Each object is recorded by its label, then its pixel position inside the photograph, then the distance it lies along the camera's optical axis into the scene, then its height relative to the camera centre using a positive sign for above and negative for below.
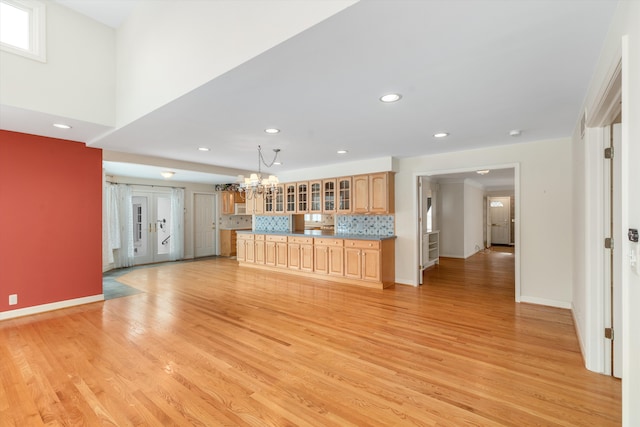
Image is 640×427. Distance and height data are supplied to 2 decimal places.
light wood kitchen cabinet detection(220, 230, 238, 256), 9.43 -1.01
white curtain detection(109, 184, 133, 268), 7.12 -0.30
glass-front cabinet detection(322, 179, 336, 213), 6.06 +0.36
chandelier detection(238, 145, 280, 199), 4.38 +0.46
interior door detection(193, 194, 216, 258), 9.23 -0.42
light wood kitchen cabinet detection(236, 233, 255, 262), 7.32 -0.87
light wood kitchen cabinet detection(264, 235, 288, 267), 6.63 -0.91
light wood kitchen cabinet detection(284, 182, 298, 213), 6.82 +0.36
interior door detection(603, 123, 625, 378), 2.28 -0.37
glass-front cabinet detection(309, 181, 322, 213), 6.30 +0.35
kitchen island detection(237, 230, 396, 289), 5.18 -0.90
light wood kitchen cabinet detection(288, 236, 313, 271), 6.13 -0.89
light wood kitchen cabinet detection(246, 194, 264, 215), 7.59 +0.19
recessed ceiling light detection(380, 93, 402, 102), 2.55 +1.03
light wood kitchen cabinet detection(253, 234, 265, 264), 7.08 -0.92
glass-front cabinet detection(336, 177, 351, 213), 5.83 +0.35
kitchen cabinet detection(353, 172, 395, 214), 5.35 +0.35
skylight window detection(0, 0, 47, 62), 3.01 +2.00
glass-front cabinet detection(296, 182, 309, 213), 6.57 +0.34
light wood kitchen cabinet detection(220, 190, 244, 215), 9.52 +0.41
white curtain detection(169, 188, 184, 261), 8.57 -0.40
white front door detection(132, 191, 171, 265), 8.02 -0.40
